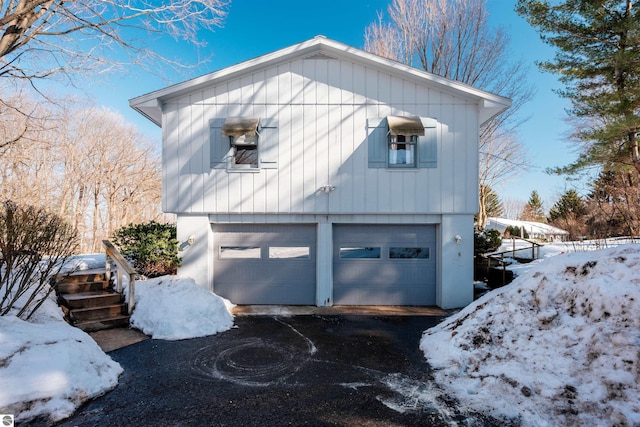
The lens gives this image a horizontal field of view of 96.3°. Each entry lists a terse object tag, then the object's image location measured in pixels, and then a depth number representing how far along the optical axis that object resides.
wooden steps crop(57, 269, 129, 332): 5.60
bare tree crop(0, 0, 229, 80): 6.32
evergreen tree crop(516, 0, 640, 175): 8.45
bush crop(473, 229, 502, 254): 10.08
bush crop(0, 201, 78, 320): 4.24
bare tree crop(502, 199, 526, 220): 42.94
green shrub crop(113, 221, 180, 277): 7.29
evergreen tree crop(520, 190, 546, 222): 33.97
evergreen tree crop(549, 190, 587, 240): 16.55
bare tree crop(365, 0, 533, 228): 12.87
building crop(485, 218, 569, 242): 24.24
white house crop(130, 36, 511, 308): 7.50
